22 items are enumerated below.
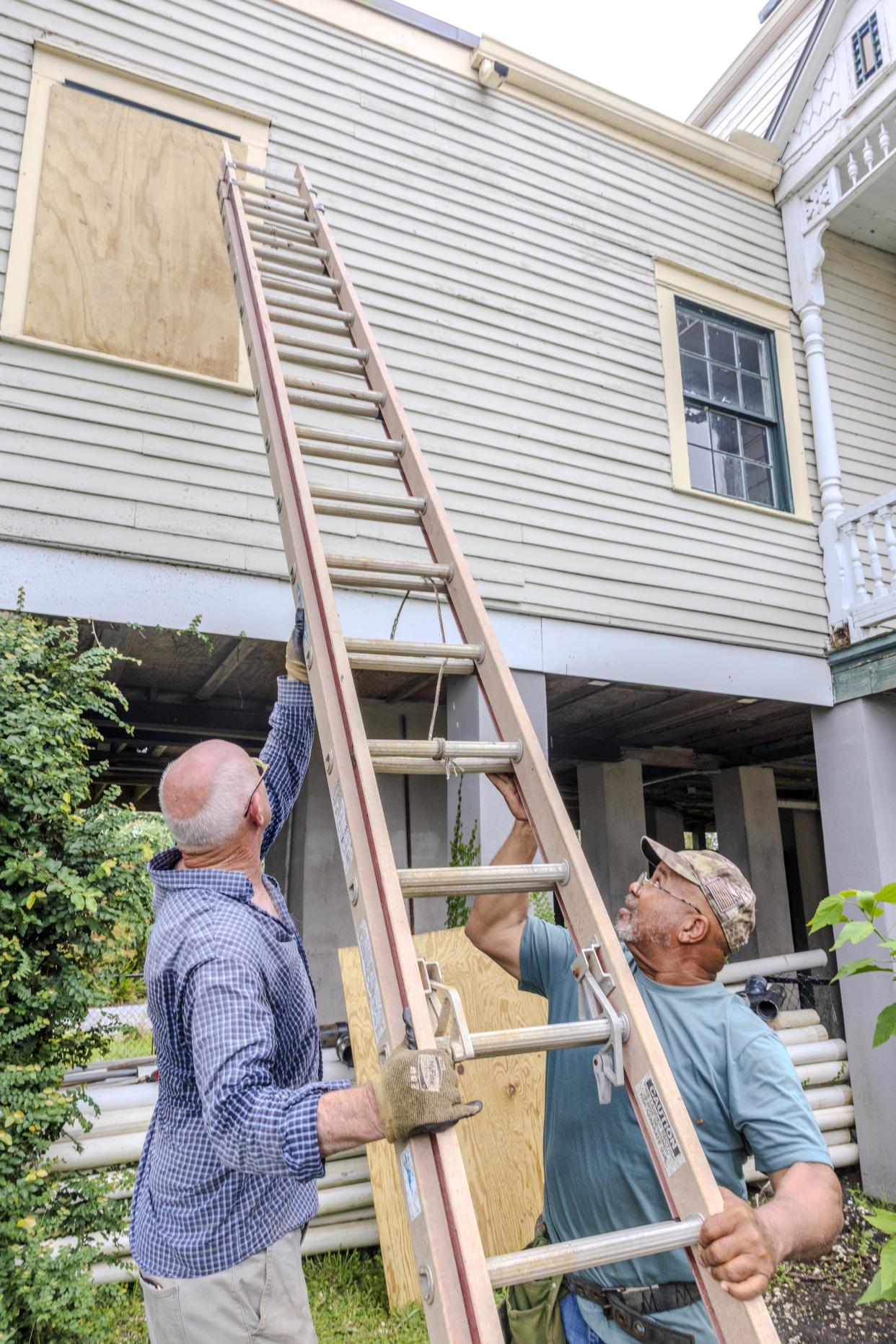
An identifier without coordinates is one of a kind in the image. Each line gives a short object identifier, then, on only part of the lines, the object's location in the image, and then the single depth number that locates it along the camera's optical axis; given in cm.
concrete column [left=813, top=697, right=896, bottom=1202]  561
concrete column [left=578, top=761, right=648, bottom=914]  842
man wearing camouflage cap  154
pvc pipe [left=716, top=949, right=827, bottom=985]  615
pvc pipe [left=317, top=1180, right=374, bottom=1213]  407
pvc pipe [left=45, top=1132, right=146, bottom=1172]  369
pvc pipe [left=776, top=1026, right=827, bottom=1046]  598
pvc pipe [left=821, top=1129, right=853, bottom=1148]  572
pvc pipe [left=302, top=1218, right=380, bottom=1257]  398
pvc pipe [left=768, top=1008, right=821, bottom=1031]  612
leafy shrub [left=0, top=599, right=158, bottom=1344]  299
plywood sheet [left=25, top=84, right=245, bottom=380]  461
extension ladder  137
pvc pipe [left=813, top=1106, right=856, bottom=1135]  568
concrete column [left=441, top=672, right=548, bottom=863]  475
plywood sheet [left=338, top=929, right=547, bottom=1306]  393
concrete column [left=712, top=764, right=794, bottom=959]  827
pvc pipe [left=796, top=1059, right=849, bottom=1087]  581
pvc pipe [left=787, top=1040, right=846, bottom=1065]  583
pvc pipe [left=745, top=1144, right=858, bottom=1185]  564
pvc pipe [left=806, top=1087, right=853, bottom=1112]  575
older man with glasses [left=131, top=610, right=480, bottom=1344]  141
